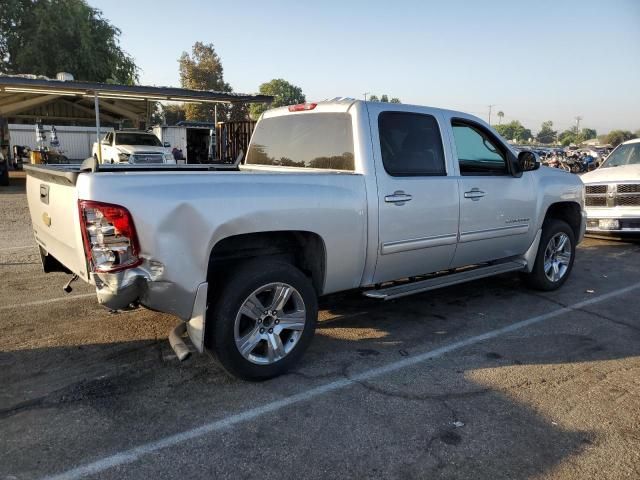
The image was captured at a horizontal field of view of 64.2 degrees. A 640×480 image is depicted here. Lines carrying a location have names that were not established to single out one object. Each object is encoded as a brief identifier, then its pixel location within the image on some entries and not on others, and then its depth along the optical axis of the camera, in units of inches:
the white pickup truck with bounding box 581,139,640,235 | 344.2
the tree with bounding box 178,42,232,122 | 2283.5
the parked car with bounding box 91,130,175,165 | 730.2
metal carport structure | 629.0
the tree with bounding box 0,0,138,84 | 1127.0
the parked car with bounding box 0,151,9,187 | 655.8
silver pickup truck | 119.2
